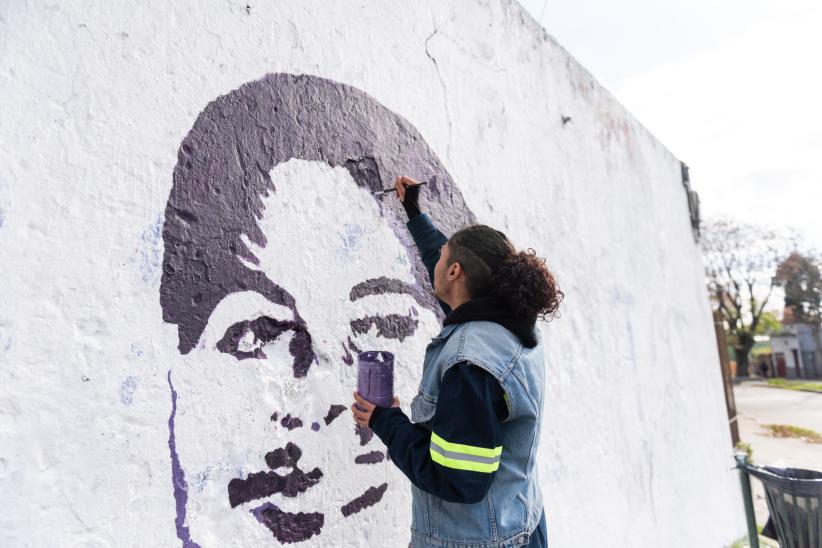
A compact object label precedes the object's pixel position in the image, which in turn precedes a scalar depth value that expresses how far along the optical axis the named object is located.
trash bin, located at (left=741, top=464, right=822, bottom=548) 2.66
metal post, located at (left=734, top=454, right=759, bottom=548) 3.12
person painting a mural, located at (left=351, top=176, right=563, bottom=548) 1.14
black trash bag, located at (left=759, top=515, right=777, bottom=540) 2.97
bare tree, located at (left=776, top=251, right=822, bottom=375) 25.70
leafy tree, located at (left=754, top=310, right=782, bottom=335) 32.39
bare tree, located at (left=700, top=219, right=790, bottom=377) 25.94
